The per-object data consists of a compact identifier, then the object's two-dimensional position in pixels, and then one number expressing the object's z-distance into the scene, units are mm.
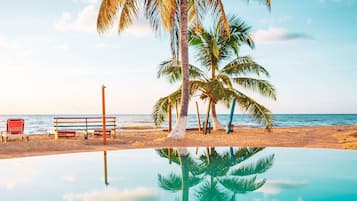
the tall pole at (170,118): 16647
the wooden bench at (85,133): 15162
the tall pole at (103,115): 12561
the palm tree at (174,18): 13352
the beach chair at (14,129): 13812
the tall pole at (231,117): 16453
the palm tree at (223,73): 15984
